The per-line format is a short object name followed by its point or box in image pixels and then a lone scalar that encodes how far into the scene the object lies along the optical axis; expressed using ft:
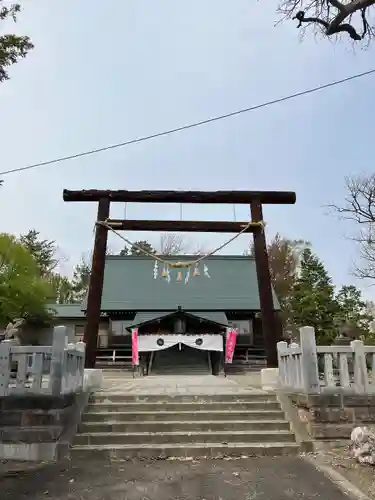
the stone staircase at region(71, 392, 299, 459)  20.36
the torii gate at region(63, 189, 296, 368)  33.99
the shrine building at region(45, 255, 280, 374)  62.69
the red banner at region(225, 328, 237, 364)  62.48
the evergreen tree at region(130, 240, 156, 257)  147.33
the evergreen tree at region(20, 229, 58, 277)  132.57
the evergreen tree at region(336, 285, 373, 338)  90.63
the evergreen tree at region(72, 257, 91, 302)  136.64
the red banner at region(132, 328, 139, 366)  60.00
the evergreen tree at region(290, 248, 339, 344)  88.50
